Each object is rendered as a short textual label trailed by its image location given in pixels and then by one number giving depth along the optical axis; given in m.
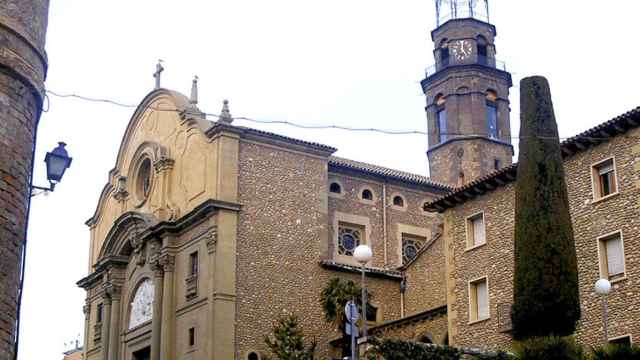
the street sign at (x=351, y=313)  21.95
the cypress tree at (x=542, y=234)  24.08
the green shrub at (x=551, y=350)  19.91
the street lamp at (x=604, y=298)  23.38
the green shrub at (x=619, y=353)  18.86
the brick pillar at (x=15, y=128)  14.61
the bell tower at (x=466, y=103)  51.94
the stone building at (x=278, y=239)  30.03
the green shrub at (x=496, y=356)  24.28
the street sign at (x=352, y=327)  21.38
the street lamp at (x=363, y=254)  22.39
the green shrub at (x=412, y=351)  23.19
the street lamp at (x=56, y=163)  16.09
